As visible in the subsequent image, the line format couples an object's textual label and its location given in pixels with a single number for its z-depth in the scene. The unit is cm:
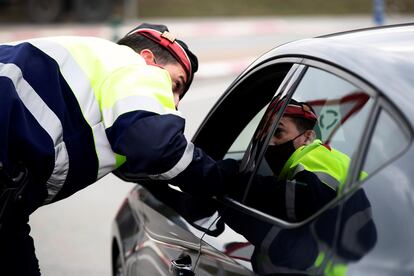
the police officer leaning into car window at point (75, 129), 557
